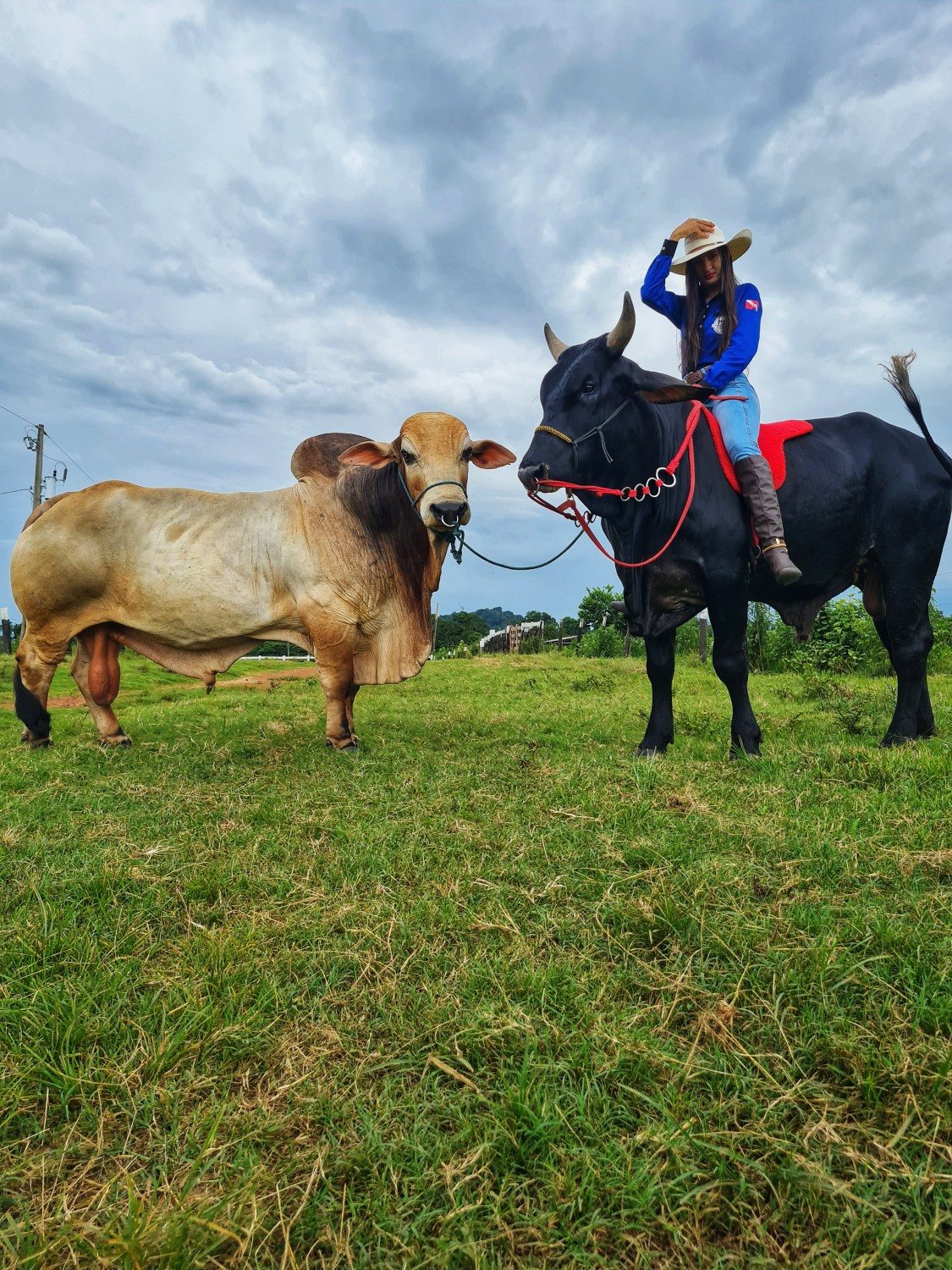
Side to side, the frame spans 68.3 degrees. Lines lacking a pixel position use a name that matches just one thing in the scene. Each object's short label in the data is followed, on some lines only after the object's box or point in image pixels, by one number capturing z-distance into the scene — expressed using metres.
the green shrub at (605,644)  22.73
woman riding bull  4.68
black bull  4.71
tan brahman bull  5.34
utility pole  29.02
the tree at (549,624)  29.63
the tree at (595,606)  28.98
